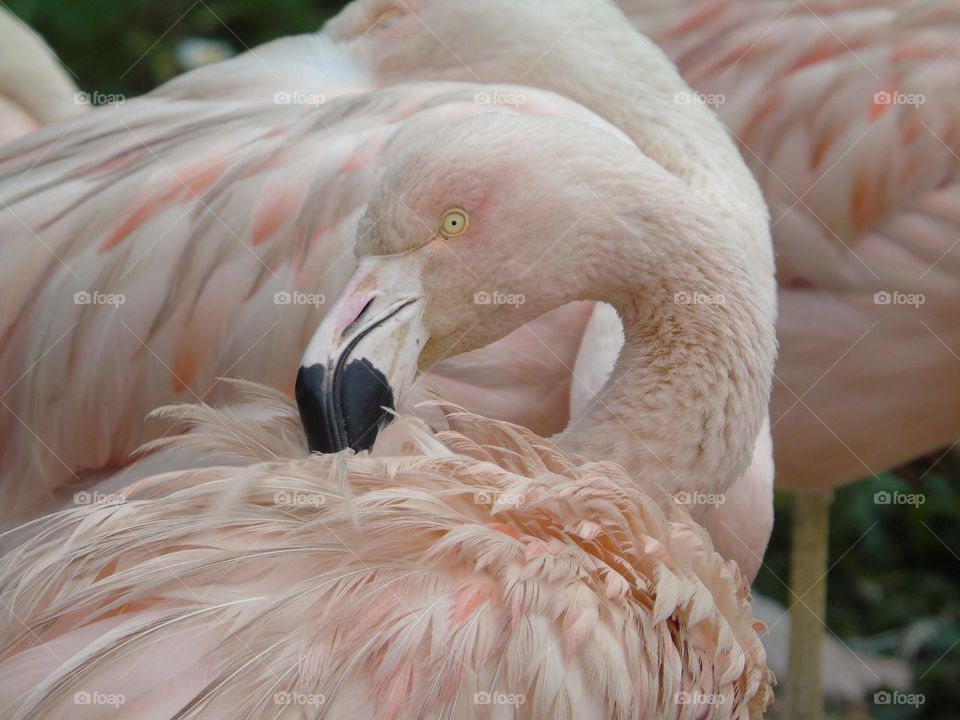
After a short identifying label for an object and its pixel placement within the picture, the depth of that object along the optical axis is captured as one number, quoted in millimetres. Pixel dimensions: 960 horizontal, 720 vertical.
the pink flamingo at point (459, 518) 2754
